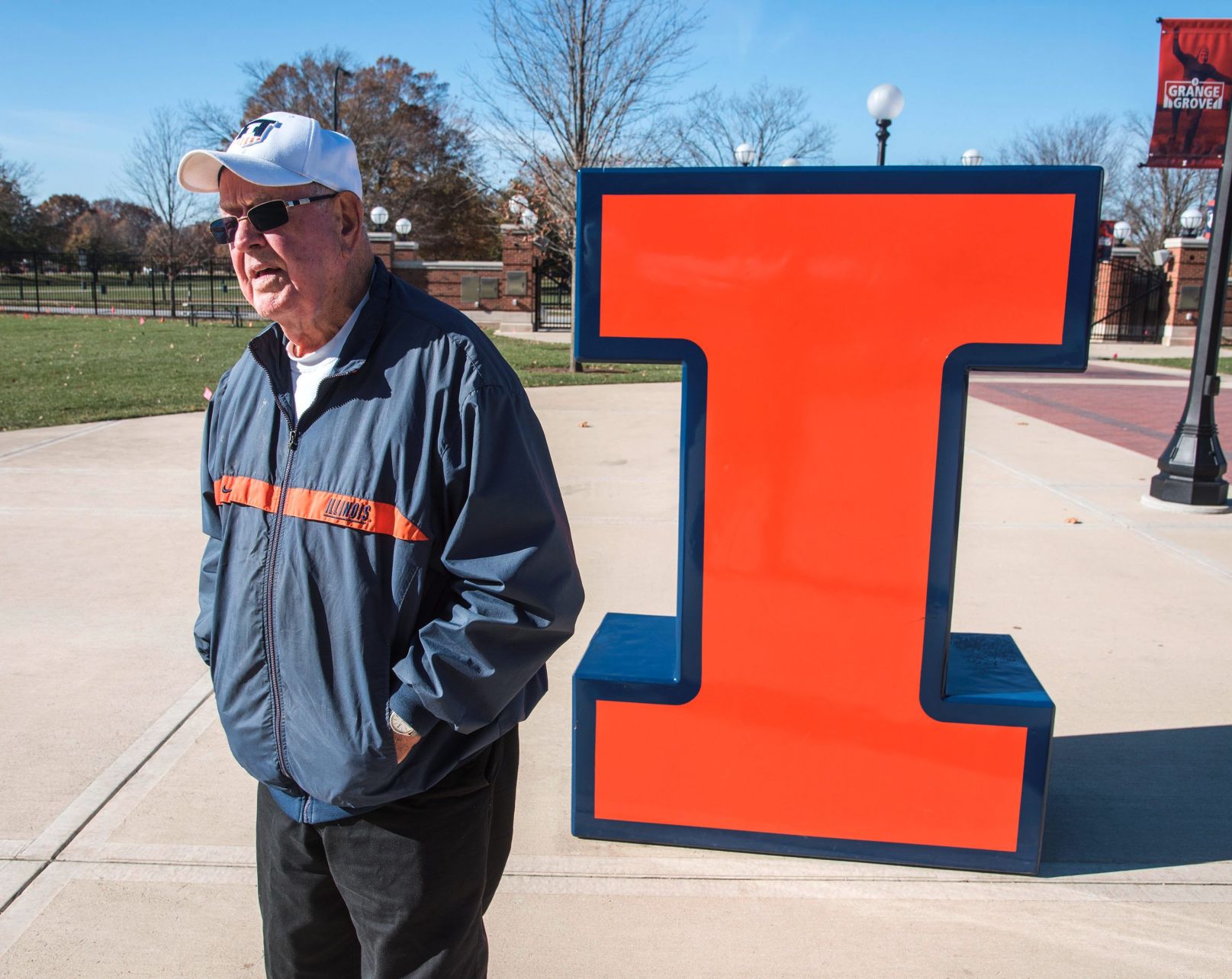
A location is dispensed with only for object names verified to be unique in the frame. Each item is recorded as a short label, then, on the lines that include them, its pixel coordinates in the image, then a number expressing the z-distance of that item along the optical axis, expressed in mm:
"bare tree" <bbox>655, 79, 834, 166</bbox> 33569
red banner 10453
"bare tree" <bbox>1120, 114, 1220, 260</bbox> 43375
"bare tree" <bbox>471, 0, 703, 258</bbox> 16531
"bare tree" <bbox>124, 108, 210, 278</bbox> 33469
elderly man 1703
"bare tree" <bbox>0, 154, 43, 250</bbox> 51000
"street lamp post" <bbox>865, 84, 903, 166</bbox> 15305
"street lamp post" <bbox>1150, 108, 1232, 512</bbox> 7038
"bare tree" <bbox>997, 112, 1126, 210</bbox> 43469
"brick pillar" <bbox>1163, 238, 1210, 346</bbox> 26578
